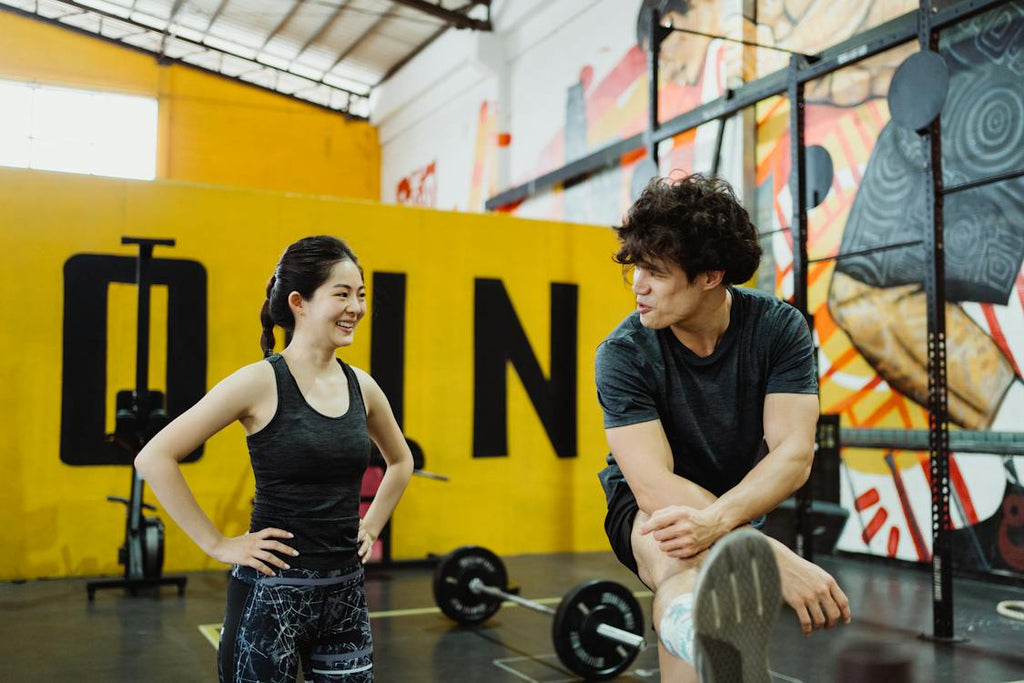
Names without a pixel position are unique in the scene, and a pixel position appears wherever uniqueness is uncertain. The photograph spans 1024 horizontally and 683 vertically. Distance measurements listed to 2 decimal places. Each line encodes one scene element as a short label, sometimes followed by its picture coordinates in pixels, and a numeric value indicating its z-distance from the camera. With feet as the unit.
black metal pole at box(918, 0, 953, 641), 12.10
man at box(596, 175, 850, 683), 5.05
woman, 5.39
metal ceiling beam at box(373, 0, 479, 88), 35.45
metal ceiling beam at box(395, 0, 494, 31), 34.99
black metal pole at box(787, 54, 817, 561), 14.91
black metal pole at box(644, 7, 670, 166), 17.78
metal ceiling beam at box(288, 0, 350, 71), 38.58
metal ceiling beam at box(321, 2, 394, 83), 38.80
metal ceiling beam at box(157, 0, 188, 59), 40.81
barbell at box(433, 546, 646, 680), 10.39
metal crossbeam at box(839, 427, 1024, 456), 16.12
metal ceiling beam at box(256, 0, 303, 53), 39.27
